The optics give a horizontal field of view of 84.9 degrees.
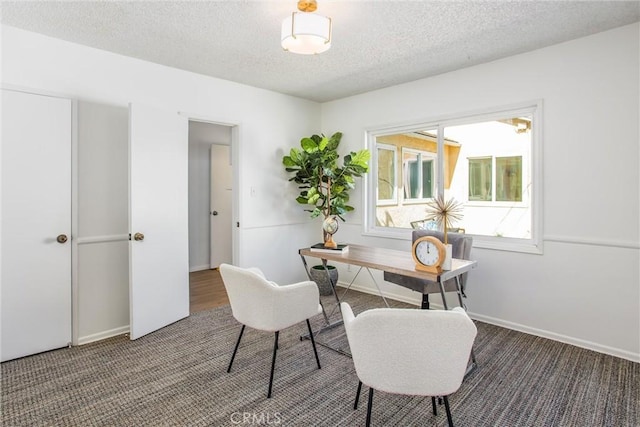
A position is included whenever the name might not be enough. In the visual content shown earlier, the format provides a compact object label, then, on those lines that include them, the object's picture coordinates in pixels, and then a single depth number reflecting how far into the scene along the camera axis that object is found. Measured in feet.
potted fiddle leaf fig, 14.14
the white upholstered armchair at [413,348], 4.79
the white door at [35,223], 8.73
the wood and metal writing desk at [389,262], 7.60
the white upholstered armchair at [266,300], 7.06
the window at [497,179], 11.21
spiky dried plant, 12.59
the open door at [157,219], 10.21
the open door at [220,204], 19.27
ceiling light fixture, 7.32
